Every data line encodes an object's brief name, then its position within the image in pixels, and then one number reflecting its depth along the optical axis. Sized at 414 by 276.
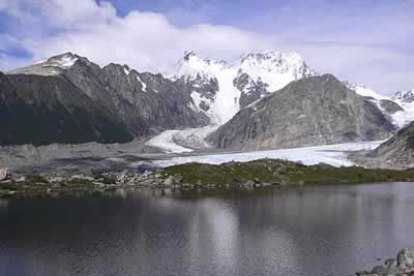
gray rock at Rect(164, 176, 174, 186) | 167.75
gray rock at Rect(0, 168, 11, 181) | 172.62
